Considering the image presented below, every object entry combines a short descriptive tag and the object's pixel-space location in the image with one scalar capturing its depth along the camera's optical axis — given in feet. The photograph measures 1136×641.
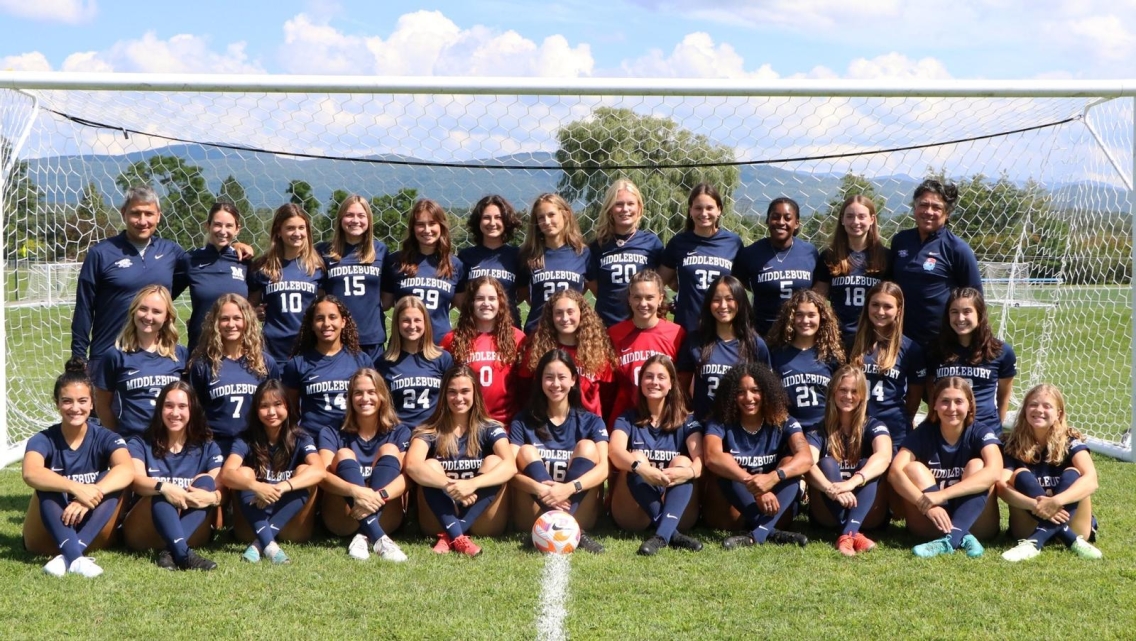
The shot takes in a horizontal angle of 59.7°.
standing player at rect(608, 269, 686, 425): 15.51
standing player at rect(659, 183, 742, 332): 16.43
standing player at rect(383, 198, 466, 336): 16.38
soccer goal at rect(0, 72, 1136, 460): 19.24
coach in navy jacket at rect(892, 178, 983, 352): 16.31
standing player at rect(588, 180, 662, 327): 16.76
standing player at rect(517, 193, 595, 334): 16.56
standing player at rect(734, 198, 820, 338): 16.31
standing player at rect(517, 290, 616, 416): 15.29
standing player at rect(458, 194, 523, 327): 16.76
